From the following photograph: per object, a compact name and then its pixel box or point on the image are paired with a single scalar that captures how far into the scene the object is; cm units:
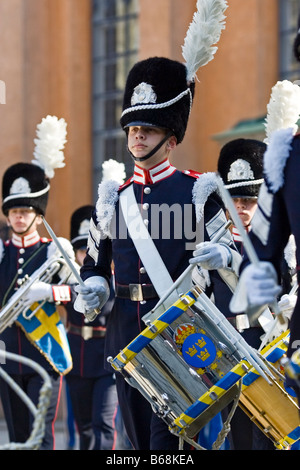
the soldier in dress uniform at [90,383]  1664
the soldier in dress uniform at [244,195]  1262
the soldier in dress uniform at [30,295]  1462
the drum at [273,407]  1030
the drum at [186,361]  943
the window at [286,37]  2602
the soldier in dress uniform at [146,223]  1052
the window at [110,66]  3020
